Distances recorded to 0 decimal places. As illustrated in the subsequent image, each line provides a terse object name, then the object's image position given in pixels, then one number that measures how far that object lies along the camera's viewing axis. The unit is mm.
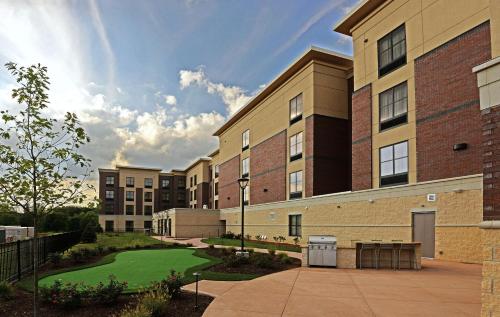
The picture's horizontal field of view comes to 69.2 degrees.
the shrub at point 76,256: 17423
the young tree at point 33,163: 6914
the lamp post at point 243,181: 18406
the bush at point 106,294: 8591
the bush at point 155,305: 7434
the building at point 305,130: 30125
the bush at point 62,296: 8398
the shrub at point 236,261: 14250
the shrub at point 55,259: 16219
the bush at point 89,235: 35688
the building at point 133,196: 81375
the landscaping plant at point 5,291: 9228
